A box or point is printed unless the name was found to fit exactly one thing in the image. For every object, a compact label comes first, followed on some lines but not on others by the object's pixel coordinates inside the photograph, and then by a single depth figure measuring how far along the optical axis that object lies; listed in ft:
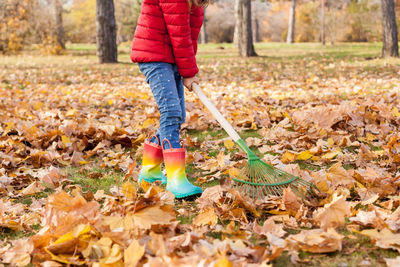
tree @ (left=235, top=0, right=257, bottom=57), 39.29
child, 8.11
